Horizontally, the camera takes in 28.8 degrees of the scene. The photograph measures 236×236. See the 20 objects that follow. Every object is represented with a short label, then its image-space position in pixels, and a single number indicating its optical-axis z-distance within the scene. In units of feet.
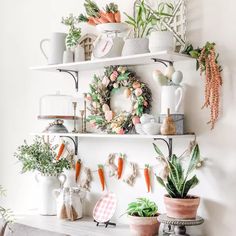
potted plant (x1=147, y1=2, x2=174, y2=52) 7.45
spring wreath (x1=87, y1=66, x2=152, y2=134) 8.29
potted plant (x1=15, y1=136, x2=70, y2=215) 9.26
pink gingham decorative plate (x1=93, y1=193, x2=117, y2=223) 8.46
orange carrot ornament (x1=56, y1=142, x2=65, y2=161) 9.73
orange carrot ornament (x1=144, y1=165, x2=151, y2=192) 8.26
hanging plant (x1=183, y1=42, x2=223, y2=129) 7.22
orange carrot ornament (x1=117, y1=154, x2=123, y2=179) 8.69
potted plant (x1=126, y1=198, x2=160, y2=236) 7.51
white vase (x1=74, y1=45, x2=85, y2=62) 8.98
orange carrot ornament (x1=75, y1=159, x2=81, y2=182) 9.43
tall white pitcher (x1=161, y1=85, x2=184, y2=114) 7.63
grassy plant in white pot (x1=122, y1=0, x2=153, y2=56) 7.87
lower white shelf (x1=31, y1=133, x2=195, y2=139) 7.45
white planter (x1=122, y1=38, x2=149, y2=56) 7.86
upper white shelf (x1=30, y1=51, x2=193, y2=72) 7.51
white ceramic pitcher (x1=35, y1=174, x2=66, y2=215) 9.31
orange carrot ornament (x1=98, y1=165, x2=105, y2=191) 8.98
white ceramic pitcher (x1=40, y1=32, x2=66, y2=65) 9.29
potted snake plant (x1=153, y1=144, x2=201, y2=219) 7.11
